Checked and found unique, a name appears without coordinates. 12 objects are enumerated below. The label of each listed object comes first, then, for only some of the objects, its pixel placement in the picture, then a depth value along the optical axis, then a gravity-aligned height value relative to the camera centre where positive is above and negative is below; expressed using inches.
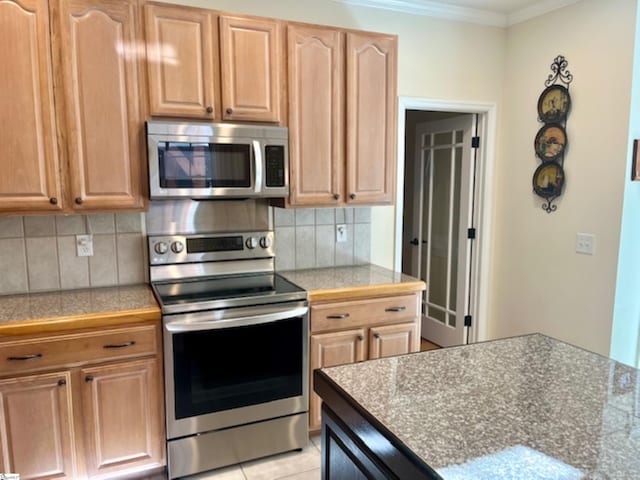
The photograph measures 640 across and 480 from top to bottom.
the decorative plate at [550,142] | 122.9 +10.9
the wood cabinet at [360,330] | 99.3 -33.2
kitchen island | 36.6 -22.1
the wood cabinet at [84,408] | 78.4 -40.3
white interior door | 149.6 -14.1
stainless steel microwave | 89.6 +4.2
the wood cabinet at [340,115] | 102.2 +15.2
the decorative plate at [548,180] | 124.0 +0.5
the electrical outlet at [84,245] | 99.7 -14.0
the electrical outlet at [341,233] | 123.9 -13.8
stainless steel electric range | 86.9 -36.2
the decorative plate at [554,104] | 121.6 +21.0
